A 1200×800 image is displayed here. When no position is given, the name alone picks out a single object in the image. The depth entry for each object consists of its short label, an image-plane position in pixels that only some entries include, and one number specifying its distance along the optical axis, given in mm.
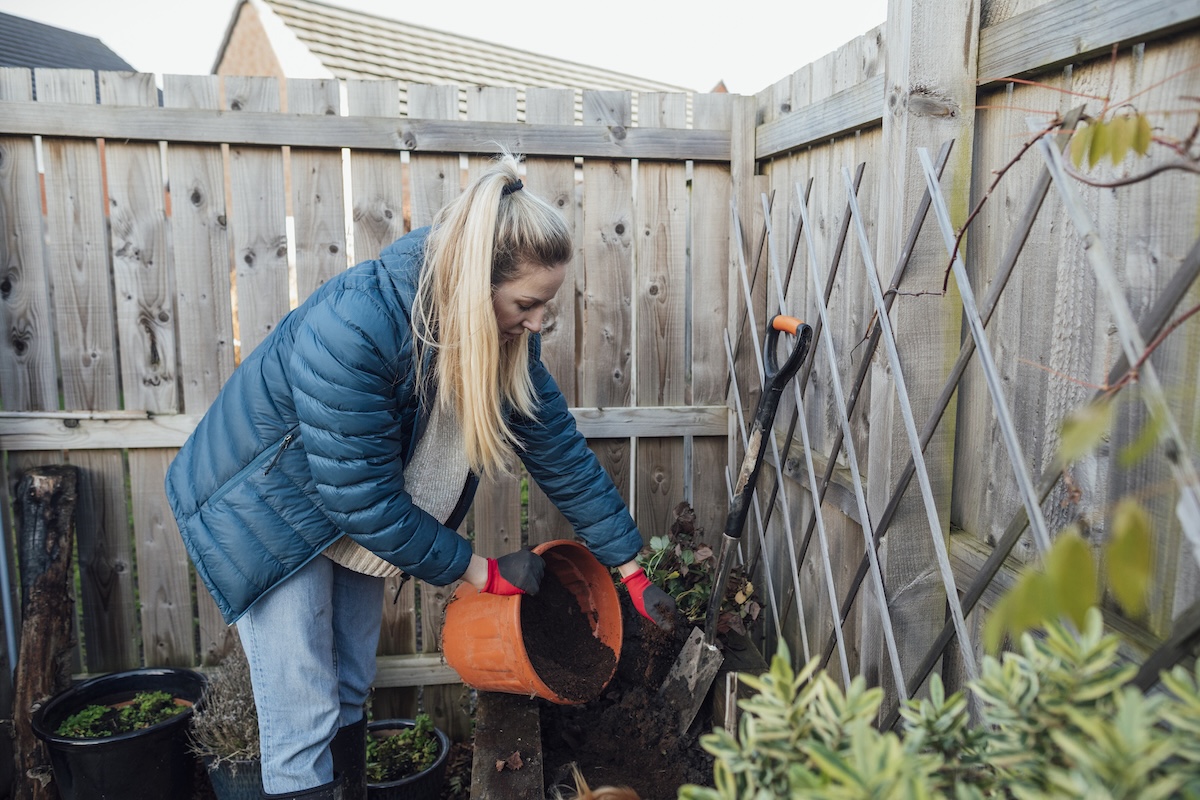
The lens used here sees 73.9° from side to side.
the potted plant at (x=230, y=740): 2271
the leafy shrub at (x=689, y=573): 2436
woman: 1609
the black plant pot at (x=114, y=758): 2244
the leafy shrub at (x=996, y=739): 622
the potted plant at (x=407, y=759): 2377
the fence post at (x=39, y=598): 2412
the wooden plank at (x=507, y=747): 1915
